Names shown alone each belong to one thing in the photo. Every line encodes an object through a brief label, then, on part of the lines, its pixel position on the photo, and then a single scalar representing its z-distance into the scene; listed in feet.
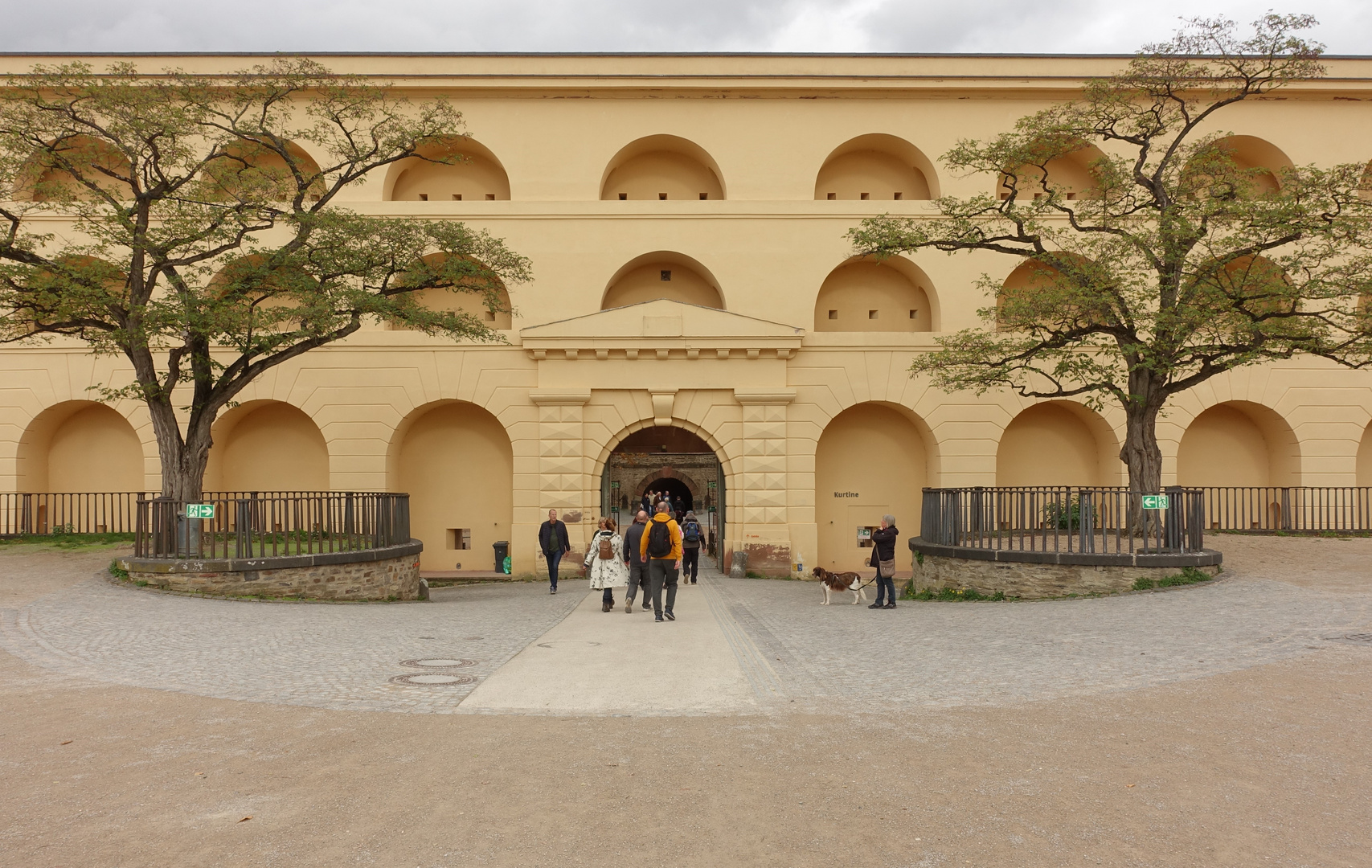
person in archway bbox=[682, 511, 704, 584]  61.41
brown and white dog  47.67
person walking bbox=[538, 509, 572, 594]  57.57
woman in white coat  45.06
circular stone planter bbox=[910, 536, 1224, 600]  43.65
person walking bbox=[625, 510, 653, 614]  44.21
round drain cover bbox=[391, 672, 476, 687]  26.21
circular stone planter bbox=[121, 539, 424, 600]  43.16
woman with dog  44.16
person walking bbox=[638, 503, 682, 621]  41.73
